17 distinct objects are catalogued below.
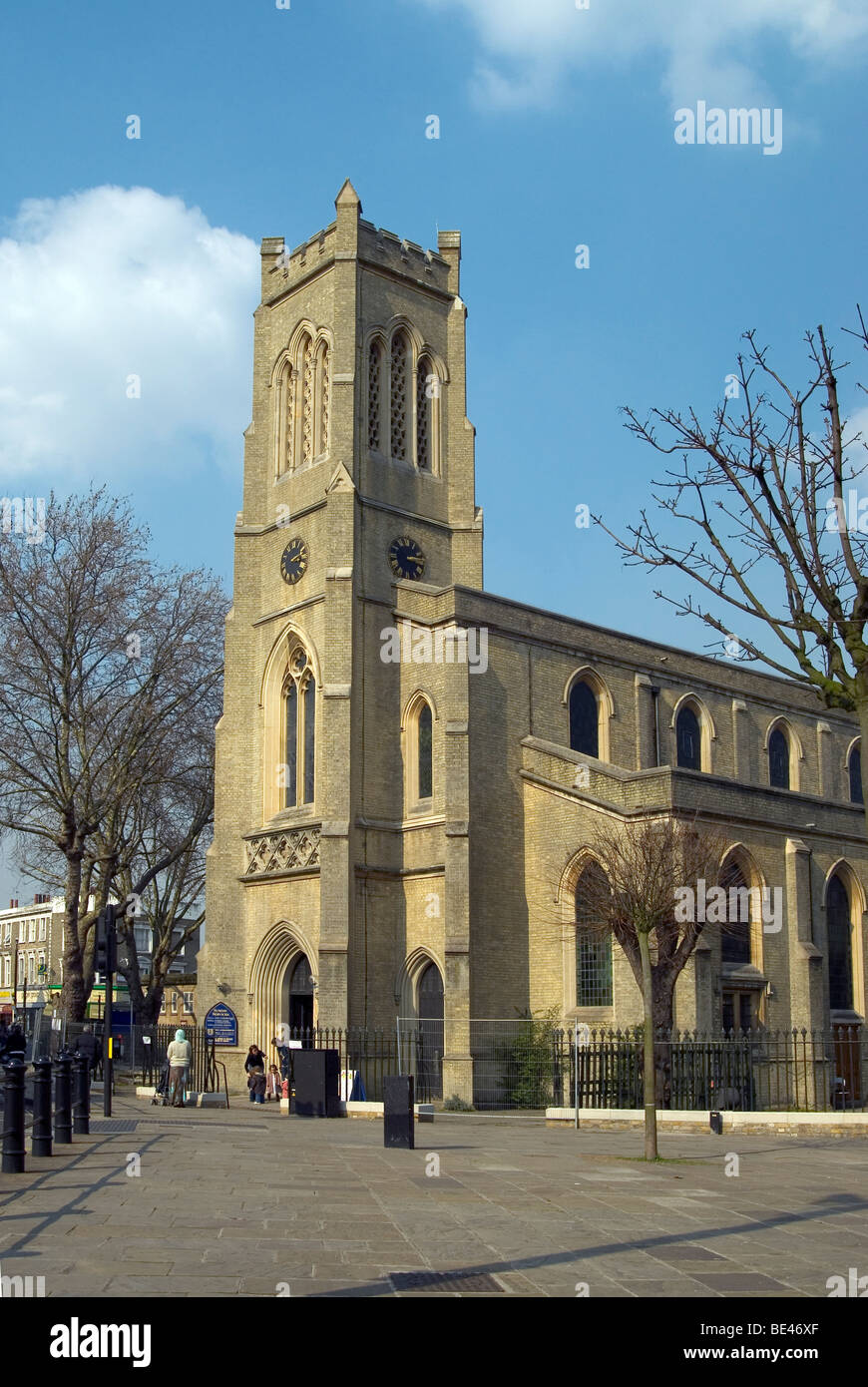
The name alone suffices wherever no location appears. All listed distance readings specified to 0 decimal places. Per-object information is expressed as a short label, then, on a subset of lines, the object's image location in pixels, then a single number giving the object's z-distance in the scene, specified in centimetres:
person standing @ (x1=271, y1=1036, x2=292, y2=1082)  2920
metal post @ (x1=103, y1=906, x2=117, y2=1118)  2108
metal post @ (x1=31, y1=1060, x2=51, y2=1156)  1354
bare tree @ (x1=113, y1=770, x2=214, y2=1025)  4044
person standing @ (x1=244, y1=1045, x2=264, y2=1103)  2903
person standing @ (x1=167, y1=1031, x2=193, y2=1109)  2541
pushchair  2691
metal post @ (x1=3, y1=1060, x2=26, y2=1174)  1177
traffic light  2127
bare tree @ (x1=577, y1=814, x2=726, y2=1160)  2281
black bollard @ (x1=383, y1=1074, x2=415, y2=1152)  1725
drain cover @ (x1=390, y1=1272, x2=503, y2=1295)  760
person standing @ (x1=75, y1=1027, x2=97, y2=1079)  3105
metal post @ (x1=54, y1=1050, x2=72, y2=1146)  1511
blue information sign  3066
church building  2909
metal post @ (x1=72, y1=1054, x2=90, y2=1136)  1683
